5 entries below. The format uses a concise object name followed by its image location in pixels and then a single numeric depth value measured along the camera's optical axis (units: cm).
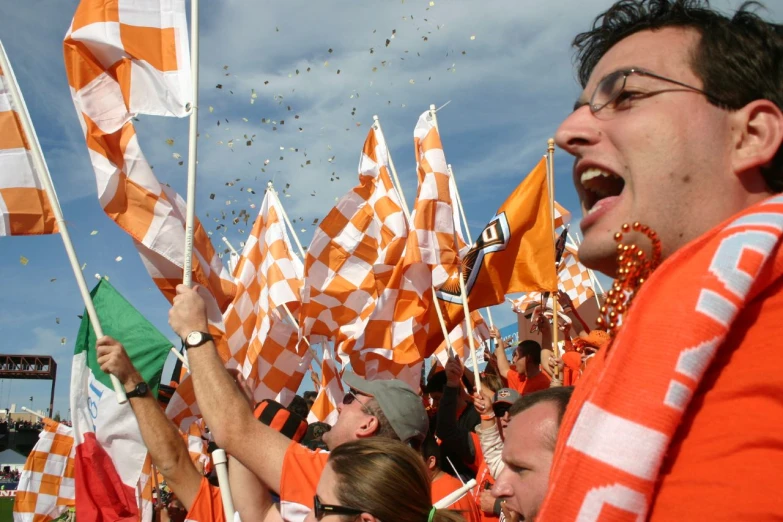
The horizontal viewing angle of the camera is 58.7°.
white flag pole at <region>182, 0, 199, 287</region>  318
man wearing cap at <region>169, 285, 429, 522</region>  254
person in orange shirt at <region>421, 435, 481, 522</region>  359
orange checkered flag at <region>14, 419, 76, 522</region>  772
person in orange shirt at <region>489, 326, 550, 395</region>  616
